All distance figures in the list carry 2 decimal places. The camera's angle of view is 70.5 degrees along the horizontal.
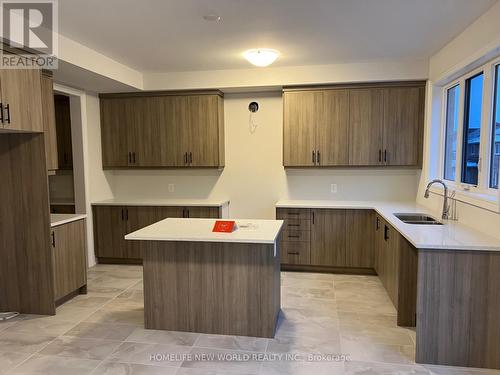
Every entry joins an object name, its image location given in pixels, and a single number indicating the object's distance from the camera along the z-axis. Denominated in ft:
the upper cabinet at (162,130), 15.65
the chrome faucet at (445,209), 11.05
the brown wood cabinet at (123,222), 15.42
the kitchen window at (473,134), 9.57
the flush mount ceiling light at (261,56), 11.86
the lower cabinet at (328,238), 14.06
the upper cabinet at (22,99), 9.09
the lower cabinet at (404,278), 9.89
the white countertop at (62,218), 11.25
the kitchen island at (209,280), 9.10
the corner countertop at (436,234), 7.83
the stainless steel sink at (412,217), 11.86
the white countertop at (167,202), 15.33
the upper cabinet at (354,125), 14.26
